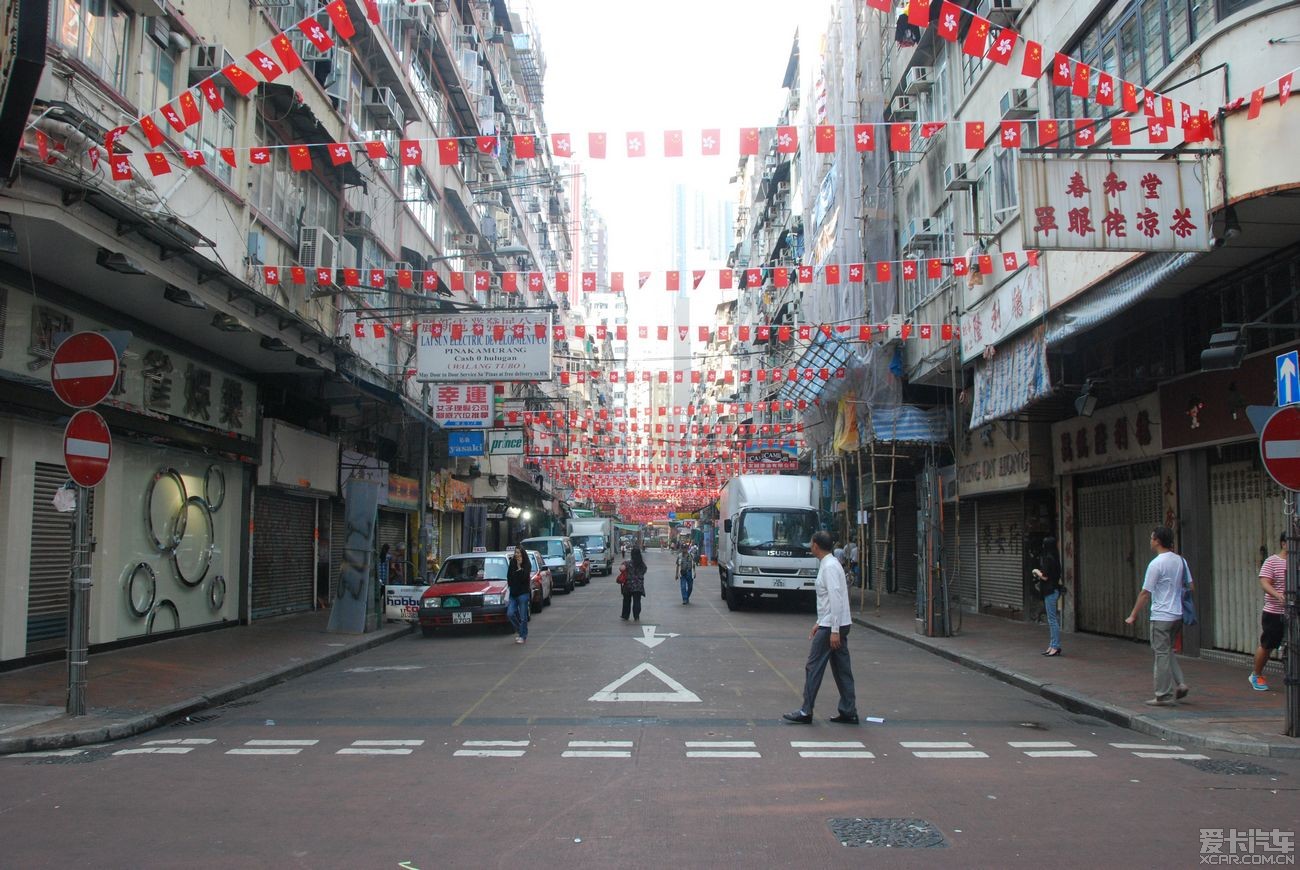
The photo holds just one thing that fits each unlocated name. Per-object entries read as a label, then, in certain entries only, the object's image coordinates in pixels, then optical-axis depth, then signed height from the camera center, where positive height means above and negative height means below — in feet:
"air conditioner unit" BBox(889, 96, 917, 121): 83.82 +33.99
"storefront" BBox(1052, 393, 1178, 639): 52.21 +0.63
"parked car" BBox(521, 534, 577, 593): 118.11 -5.15
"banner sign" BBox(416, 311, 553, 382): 70.33 +11.57
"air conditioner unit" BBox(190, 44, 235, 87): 53.26 +23.92
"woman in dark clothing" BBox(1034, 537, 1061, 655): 50.36 -3.04
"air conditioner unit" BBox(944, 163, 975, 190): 65.87 +22.16
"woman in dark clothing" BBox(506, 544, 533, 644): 58.70 -4.70
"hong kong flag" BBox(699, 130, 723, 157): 41.16 +15.14
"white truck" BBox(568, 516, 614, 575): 167.53 -4.01
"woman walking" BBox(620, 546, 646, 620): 72.18 -4.88
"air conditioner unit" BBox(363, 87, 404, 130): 85.05 +34.89
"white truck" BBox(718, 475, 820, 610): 83.66 -2.13
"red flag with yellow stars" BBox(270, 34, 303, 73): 37.76 +17.34
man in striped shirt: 35.27 -3.34
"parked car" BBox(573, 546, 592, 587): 141.28 -7.94
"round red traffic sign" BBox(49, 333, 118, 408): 32.32 +4.57
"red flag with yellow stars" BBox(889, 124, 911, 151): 42.52 +15.98
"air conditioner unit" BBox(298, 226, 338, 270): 67.92 +17.81
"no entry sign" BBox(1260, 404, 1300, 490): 28.45 +1.93
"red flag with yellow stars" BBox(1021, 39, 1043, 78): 36.14 +16.32
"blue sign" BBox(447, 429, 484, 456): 98.27 +6.71
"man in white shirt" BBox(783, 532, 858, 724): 31.27 -4.08
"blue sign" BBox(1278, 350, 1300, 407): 29.32 +3.98
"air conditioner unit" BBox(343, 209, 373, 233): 78.74 +22.87
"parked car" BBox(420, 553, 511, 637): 63.93 -5.80
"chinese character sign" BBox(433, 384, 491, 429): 87.71 +9.25
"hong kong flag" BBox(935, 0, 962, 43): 36.63 +18.16
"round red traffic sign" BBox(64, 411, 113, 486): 31.42 +2.00
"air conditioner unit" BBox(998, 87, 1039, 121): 57.36 +23.66
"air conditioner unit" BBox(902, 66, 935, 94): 78.18 +33.88
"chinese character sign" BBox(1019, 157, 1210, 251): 35.96 +11.41
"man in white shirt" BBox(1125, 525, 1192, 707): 33.63 -3.07
